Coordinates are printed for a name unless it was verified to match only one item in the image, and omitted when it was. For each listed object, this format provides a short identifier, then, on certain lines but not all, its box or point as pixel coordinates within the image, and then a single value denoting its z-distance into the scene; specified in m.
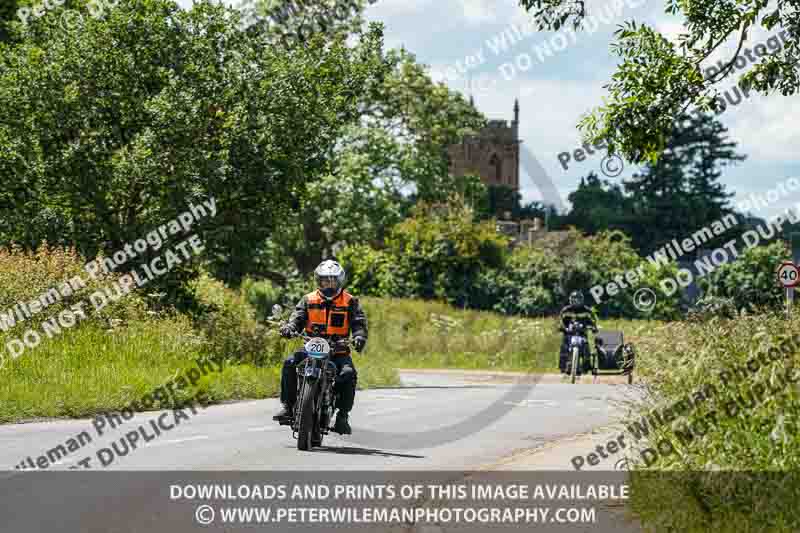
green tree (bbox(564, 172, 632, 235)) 90.00
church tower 109.75
